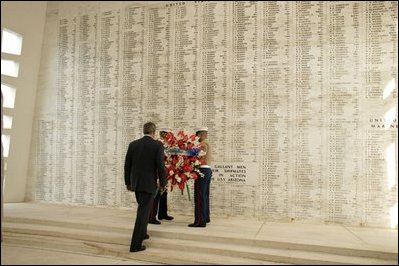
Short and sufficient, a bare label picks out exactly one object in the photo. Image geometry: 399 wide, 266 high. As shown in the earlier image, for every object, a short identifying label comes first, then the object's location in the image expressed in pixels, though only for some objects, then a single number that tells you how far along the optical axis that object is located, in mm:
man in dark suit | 4848
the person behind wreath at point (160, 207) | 6090
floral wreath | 5934
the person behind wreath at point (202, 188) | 5879
